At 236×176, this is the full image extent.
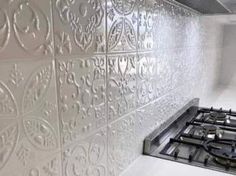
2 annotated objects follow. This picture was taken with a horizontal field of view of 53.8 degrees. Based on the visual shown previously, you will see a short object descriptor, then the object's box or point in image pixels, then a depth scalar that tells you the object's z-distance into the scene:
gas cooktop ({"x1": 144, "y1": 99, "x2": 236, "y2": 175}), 0.79
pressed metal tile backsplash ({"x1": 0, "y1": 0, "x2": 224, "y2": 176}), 0.37
